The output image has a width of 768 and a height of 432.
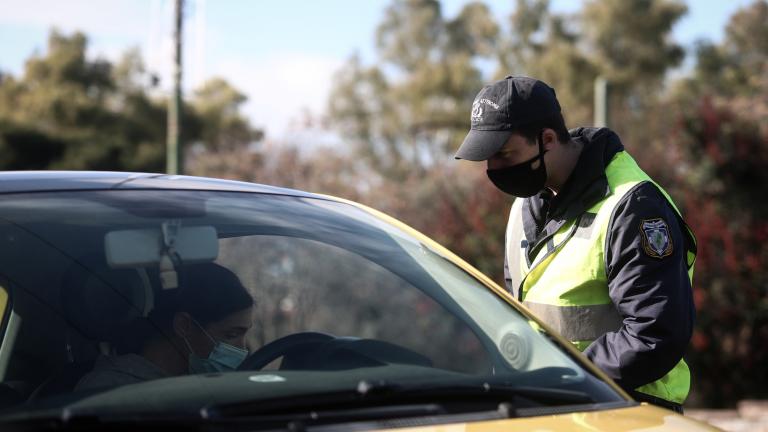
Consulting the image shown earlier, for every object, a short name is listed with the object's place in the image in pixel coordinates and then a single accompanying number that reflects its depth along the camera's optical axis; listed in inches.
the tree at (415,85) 1519.4
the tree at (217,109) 1481.3
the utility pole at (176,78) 626.5
